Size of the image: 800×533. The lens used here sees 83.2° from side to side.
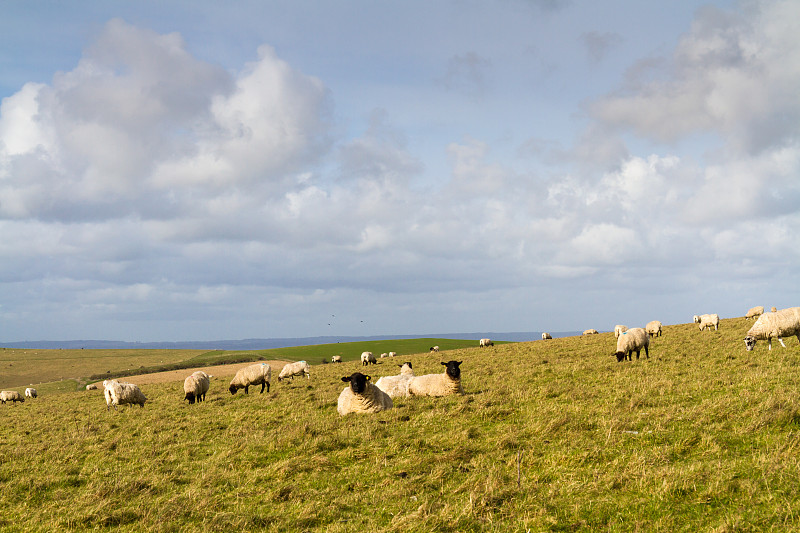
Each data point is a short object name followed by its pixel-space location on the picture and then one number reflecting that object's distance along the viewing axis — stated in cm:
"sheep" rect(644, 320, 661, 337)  3232
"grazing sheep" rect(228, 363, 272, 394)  2584
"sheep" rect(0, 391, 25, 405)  4069
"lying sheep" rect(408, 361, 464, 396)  1606
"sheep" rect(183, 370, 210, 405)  2409
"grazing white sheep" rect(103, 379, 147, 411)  2403
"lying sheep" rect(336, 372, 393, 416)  1414
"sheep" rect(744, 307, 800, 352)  1912
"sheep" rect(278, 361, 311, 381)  3416
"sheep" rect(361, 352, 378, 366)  4809
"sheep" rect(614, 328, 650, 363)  2116
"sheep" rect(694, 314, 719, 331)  3496
